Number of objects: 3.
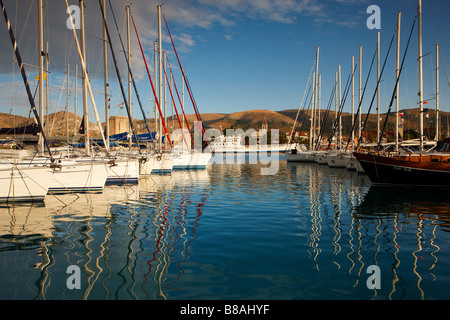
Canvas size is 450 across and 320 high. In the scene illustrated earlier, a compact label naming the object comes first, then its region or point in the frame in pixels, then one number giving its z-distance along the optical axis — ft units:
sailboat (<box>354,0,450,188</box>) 62.44
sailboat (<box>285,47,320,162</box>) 167.02
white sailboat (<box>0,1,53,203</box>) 46.03
